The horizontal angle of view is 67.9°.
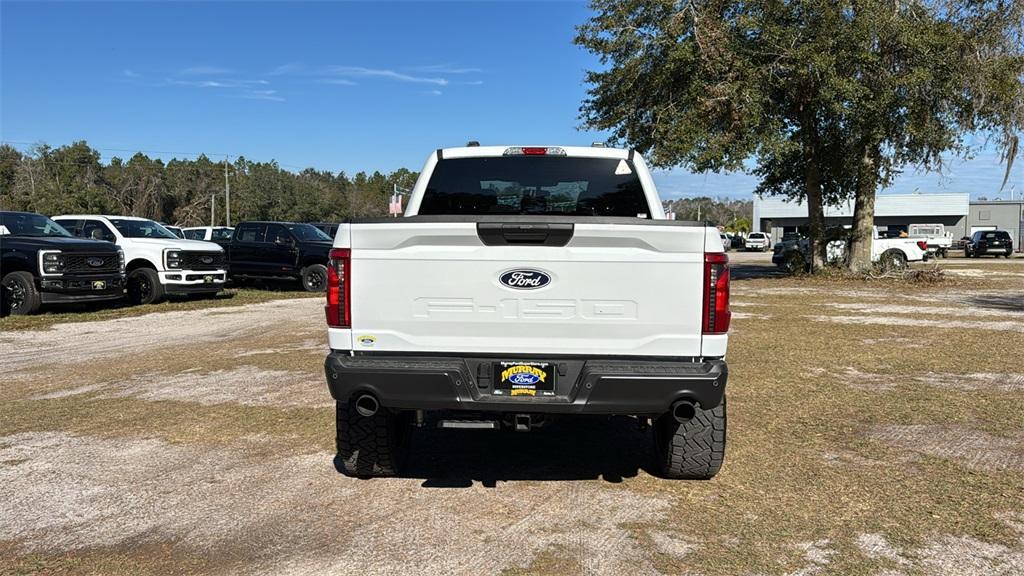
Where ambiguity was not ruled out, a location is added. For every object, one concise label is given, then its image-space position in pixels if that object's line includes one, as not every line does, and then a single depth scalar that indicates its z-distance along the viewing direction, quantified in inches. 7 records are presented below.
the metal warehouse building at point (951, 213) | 2859.3
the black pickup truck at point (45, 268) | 534.0
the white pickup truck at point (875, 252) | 1008.2
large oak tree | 727.7
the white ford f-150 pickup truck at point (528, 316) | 153.8
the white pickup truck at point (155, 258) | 649.0
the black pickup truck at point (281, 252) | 788.6
